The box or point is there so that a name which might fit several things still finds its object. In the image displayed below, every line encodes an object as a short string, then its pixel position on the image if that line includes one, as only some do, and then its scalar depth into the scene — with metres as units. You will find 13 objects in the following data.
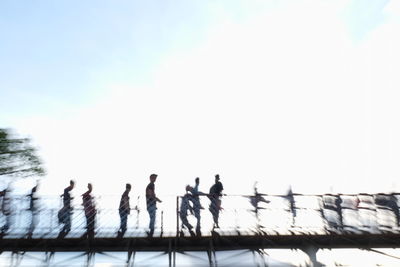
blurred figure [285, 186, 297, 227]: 10.46
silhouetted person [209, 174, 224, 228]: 9.85
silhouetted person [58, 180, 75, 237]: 9.67
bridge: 9.58
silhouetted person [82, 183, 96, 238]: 9.66
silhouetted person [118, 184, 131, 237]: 9.62
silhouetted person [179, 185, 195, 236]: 9.84
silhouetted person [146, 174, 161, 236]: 9.63
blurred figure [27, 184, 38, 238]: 9.74
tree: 20.80
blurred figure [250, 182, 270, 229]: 9.98
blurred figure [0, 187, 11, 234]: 9.86
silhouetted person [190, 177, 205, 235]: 9.76
